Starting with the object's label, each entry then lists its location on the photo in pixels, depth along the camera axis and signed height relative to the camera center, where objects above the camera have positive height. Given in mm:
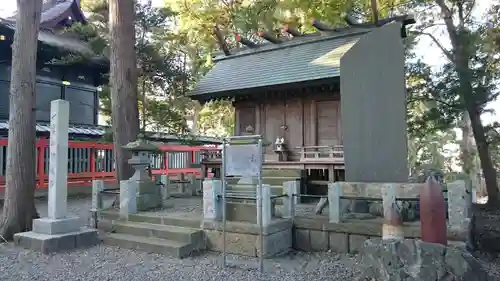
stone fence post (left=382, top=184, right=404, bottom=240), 4684 -756
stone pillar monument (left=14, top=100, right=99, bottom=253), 7059 -714
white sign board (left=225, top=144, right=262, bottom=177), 5539 +66
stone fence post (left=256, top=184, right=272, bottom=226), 6367 -664
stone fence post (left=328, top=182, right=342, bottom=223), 6574 -649
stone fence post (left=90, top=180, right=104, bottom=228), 8656 -793
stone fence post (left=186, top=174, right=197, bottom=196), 12072 -681
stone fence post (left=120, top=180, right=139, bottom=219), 8117 -688
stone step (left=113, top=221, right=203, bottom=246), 6828 -1213
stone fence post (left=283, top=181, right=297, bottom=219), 6933 -628
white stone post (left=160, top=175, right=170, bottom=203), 9950 -562
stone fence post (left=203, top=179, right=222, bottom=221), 6864 -618
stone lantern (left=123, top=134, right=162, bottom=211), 8633 -260
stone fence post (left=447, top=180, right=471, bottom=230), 5781 -627
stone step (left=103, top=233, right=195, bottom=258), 6543 -1384
